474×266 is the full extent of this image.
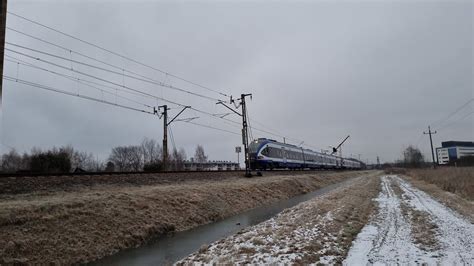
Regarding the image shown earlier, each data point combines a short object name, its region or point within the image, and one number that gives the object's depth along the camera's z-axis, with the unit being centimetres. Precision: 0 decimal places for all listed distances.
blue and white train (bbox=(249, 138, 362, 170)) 4066
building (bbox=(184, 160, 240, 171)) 9231
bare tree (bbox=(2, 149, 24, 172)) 6800
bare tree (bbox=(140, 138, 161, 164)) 8956
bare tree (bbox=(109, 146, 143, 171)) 9026
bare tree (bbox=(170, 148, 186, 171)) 5861
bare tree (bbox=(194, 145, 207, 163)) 13071
